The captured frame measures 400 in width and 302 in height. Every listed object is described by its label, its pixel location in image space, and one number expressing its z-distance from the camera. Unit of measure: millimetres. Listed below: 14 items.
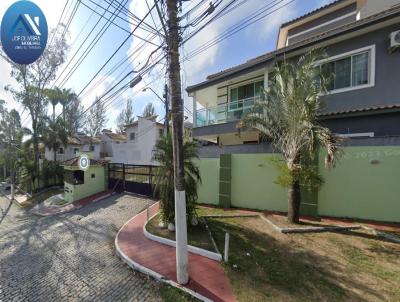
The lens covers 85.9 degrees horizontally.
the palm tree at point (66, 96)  29322
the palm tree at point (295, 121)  6773
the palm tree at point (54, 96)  25117
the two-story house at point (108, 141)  32938
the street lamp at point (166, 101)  15289
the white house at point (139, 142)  26219
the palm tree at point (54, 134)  24484
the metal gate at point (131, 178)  14430
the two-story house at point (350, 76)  8711
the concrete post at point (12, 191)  23422
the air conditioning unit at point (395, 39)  8562
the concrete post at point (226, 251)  5465
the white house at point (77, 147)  33562
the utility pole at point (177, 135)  4566
